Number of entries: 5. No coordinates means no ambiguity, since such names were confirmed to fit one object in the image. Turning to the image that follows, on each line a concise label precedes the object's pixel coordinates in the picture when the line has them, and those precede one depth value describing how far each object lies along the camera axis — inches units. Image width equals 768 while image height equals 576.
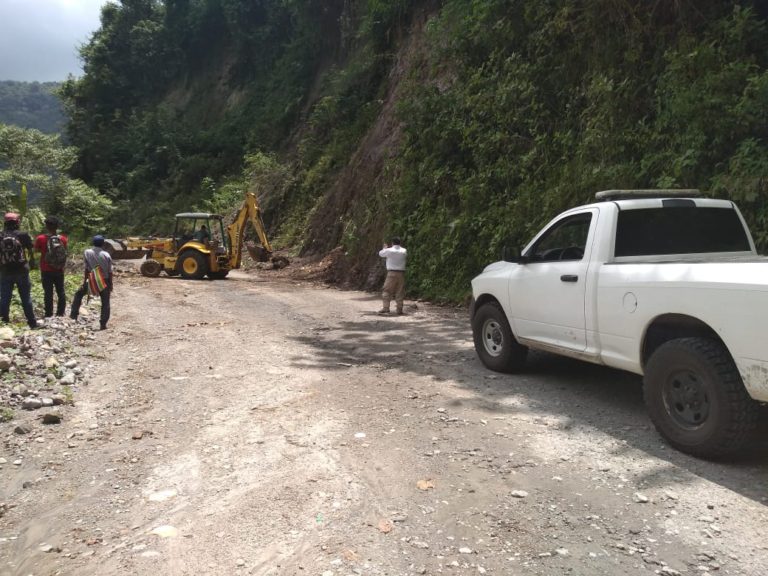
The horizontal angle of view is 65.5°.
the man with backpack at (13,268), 366.0
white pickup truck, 159.8
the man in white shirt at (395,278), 493.4
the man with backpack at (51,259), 401.1
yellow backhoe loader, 826.2
